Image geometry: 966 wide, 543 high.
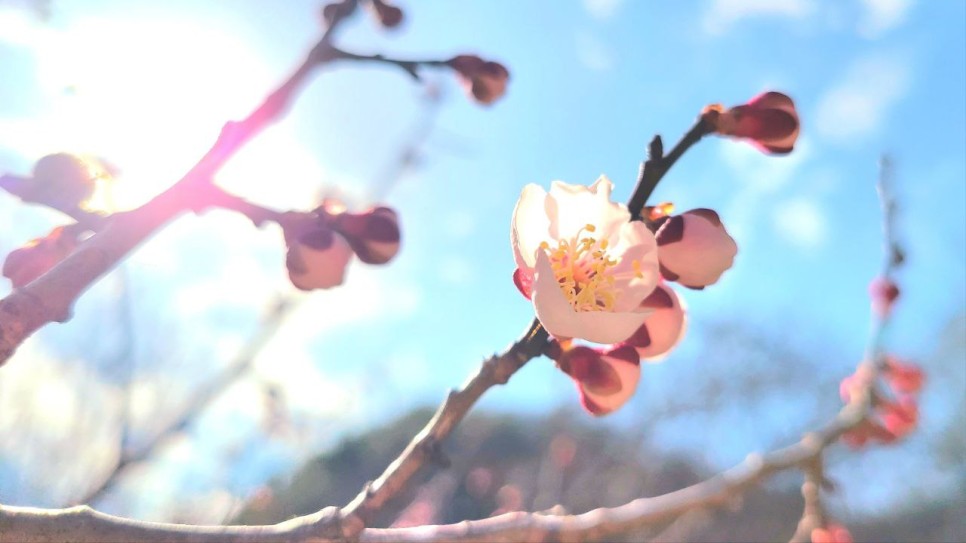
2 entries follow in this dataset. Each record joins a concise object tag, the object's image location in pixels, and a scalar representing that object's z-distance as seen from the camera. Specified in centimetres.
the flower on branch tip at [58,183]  14
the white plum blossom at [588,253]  12
